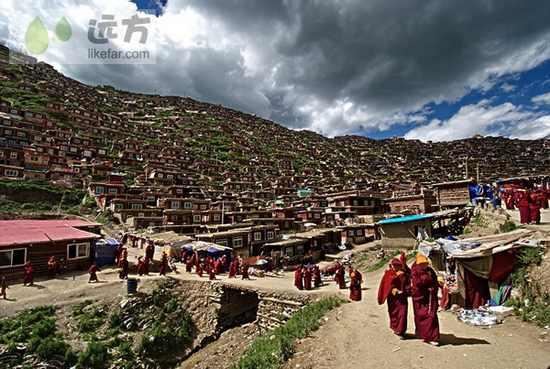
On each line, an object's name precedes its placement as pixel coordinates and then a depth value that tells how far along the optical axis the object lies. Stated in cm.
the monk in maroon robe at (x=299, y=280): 1770
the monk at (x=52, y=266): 1902
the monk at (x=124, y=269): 1927
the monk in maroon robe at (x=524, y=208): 1428
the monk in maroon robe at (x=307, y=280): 1762
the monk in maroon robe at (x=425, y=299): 677
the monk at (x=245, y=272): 2211
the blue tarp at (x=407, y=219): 2400
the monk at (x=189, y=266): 2341
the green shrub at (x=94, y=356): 1307
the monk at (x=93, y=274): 1848
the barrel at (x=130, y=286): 1750
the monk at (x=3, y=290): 1533
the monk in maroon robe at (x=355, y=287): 1363
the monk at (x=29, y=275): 1750
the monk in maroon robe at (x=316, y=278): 1864
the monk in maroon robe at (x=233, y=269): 2219
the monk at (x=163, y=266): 2089
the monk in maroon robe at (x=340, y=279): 1716
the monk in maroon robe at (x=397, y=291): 738
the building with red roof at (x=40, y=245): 1798
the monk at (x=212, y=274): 2087
